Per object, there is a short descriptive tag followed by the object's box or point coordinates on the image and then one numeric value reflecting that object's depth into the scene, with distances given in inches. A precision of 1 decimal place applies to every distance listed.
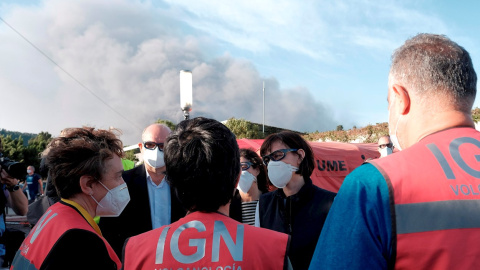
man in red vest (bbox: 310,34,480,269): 50.0
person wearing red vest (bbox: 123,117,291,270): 65.1
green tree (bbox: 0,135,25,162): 1563.7
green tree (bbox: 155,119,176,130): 1074.1
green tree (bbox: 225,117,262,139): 725.3
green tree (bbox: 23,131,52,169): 1697.8
